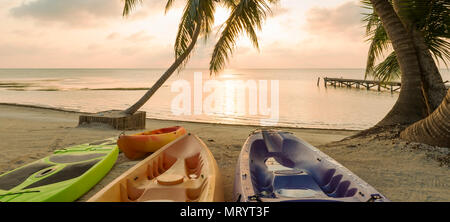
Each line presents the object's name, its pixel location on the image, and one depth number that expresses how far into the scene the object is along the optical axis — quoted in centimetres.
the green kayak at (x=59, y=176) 334
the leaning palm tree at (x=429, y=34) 545
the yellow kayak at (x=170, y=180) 280
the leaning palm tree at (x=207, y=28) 712
